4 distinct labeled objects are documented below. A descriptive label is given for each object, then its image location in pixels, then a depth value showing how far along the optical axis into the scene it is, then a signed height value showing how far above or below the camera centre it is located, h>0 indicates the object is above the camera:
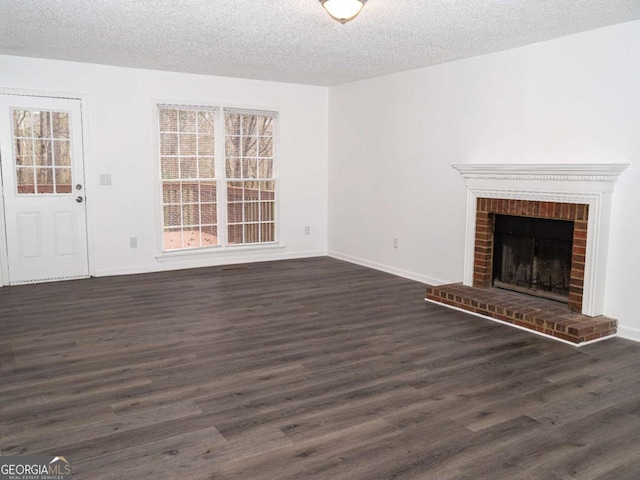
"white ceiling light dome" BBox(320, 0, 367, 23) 3.48 +1.18
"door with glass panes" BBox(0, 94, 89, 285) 5.81 -0.09
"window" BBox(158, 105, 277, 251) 6.75 +0.08
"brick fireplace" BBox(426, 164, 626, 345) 4.22 -0.43
